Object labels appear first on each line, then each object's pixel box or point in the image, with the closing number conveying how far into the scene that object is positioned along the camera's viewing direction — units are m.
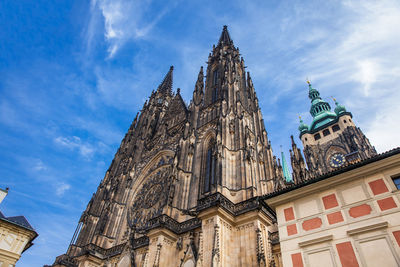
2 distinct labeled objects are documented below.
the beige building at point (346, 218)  6.82
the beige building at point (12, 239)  13.86
